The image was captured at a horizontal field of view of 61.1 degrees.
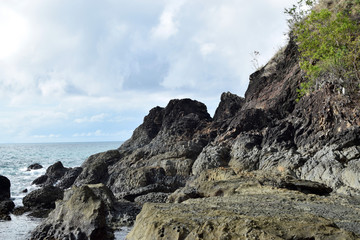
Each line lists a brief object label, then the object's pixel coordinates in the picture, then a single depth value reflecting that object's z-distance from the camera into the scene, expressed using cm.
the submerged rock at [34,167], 5175
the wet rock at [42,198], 2173
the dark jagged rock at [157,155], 2447
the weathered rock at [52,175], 3650
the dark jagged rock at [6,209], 1855
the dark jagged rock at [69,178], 3281
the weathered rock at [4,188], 2609
